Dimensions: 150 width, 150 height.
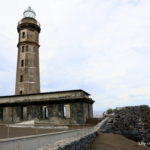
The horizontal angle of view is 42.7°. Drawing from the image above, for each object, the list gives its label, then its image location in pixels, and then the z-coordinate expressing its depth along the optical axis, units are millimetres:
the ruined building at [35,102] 26469
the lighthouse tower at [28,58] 35375
